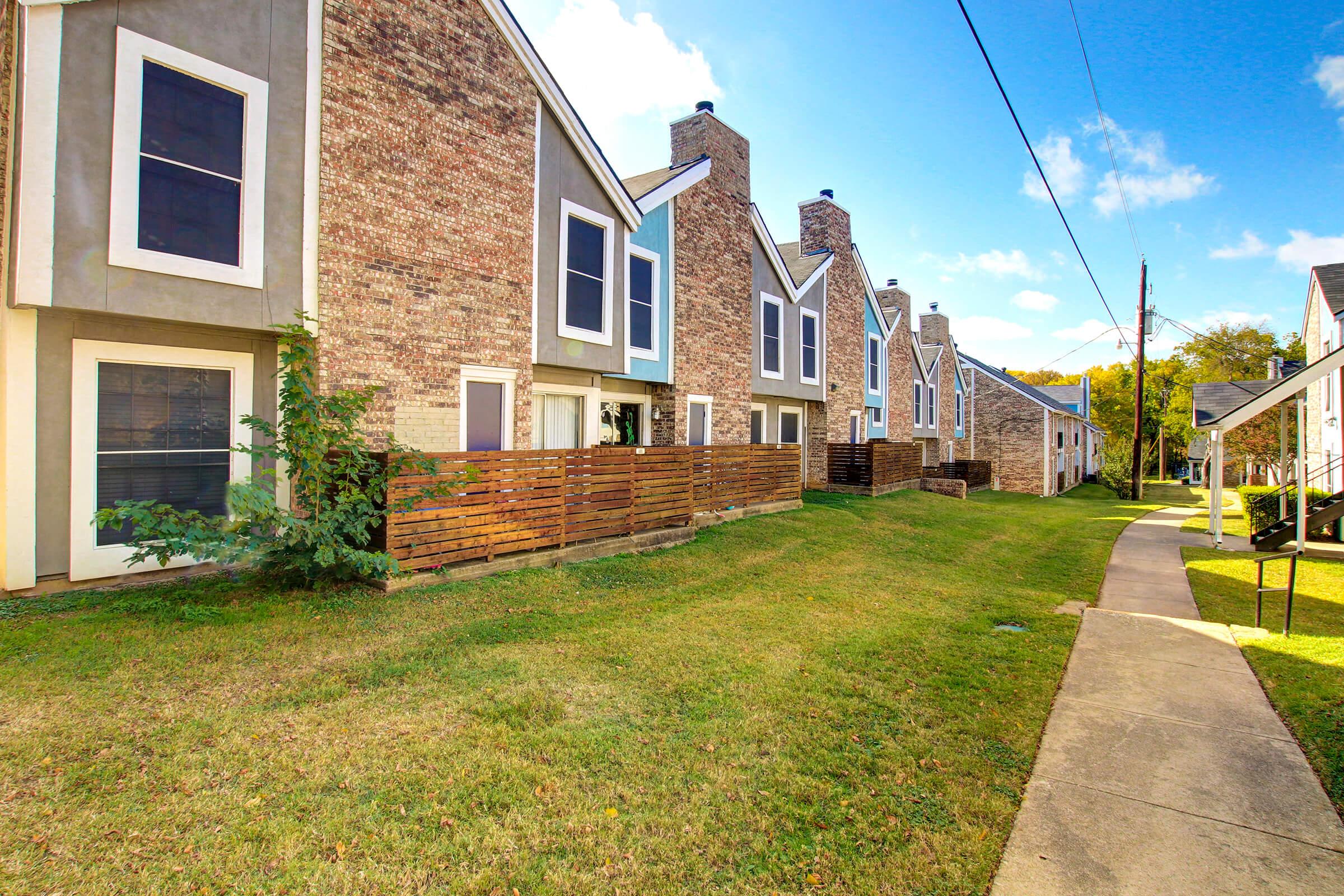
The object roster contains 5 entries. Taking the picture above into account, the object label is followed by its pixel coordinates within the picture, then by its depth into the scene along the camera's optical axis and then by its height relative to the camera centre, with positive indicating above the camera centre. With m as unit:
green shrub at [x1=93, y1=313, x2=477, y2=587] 5.79 -0.55
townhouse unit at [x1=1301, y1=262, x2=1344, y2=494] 15.12 +1.88
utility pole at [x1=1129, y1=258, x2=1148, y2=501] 25.70 +1.38
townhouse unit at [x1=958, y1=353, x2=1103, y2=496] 33.38 +1.57
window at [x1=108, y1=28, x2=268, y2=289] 6.35 +3.14
